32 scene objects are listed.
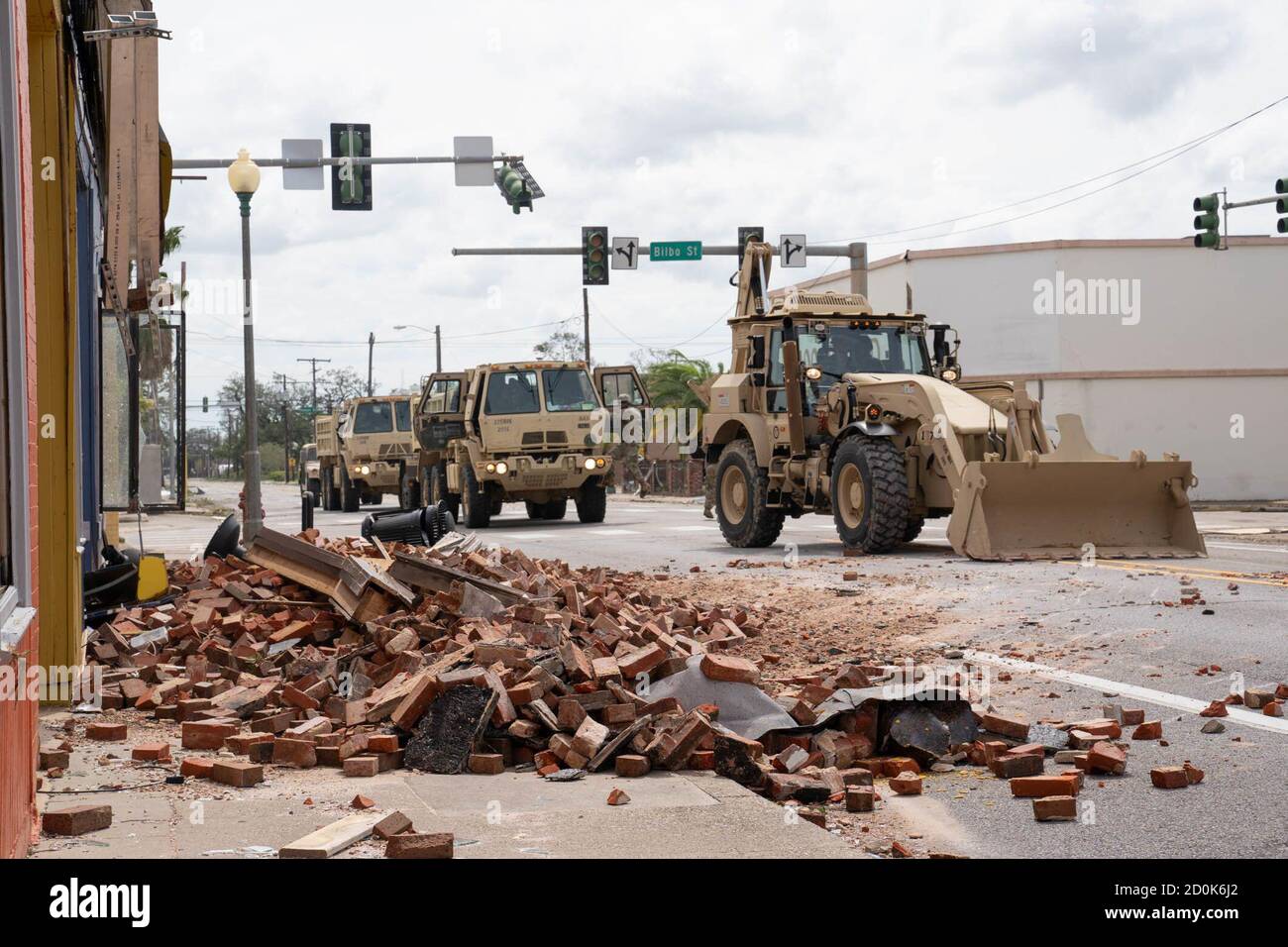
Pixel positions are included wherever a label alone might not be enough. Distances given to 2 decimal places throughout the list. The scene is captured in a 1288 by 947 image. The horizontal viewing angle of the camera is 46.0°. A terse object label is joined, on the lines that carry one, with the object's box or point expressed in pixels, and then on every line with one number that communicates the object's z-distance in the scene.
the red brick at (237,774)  5.64
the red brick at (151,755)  6.05
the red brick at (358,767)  5.89
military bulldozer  14.30
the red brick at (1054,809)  5.17
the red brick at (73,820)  4.67
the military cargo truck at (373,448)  35.59
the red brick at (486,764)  6.05
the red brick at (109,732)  6.51
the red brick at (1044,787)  5.43
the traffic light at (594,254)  27.69
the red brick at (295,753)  6.05
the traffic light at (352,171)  20.62
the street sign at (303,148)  20.47
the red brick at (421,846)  4.45
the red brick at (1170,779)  5.56
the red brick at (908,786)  5.68
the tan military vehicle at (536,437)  24.16
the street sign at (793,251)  26.64
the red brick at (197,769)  5.79
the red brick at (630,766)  5.92
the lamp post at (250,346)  18.45
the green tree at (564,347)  70.56
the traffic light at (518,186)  21.02
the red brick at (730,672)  6.75
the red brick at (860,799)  5.38
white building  38.91
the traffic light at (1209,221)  25.48
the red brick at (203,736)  6.36
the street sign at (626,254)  27.94
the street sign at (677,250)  27.34
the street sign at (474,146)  20.89
